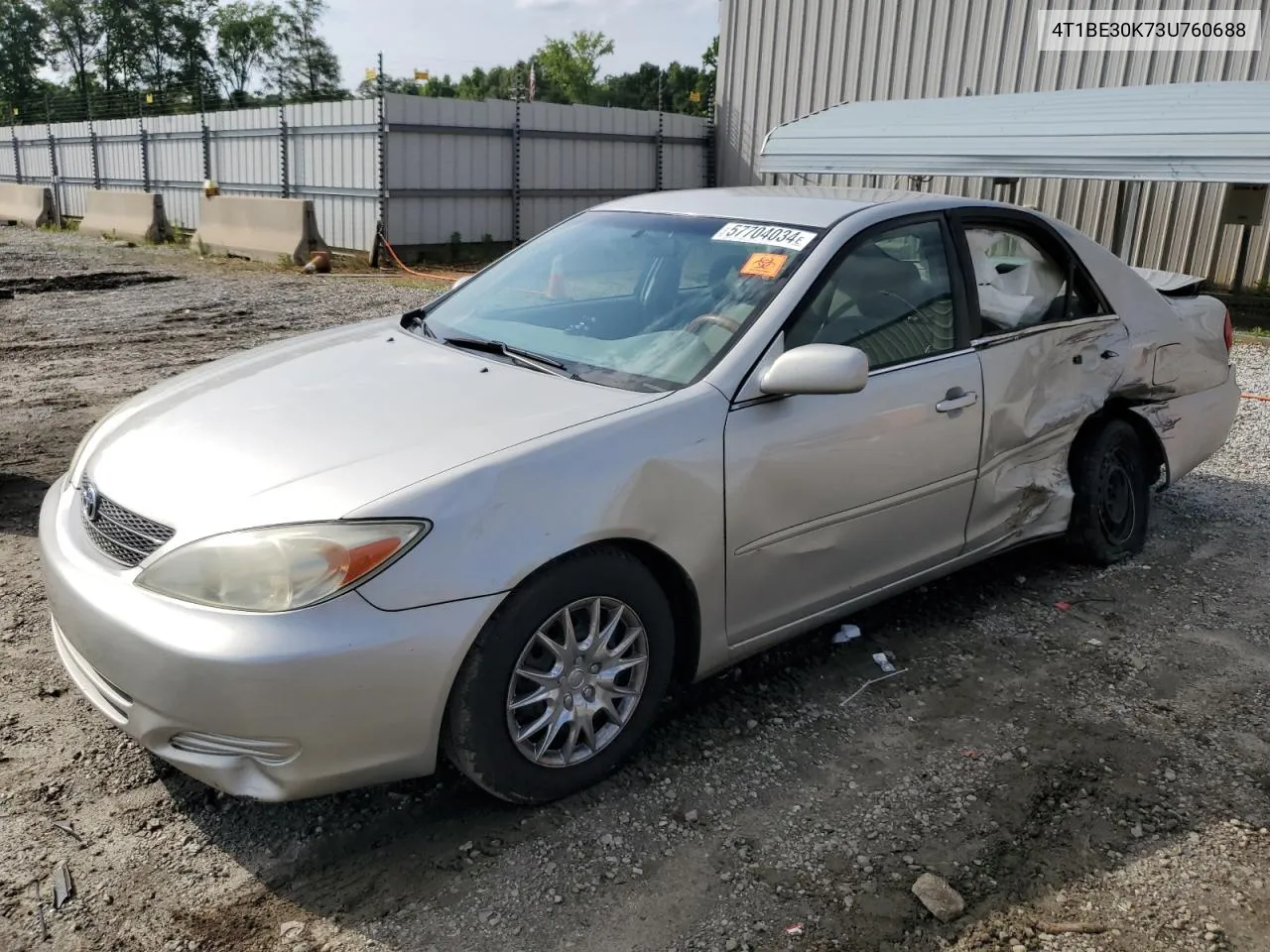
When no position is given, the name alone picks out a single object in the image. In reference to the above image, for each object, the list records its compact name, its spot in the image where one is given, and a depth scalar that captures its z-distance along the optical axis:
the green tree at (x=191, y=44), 74.31
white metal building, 14.10
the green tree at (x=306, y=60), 73.75
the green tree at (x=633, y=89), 75.98
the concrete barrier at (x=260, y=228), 16.03
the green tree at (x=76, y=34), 71.00
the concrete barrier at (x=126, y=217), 19.50
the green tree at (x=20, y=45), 69.50
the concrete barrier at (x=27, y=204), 23.27
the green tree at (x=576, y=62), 72.00
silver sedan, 2.44
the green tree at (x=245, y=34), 75.50
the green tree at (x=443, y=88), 85.43
